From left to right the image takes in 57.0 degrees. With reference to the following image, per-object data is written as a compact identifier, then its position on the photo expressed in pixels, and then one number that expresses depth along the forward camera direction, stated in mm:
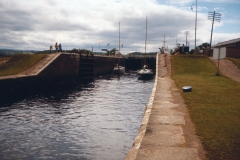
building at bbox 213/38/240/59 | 50219
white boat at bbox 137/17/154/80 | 41750
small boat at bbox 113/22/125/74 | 56188
